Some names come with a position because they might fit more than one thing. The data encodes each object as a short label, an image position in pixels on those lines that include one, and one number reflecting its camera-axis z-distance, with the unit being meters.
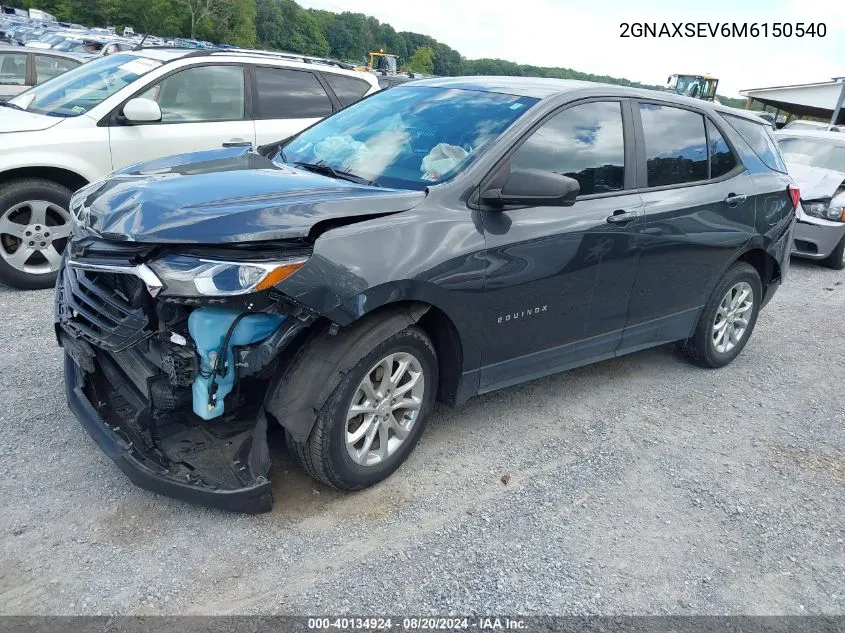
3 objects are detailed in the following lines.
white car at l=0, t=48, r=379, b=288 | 5.18
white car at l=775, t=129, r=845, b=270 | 8.63
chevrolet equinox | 2.67
